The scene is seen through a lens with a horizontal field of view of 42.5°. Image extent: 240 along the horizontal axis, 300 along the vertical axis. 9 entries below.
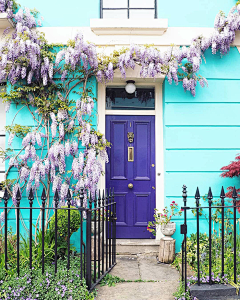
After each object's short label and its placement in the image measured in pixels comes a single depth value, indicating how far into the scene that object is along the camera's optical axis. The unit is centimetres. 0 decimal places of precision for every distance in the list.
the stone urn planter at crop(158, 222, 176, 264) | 444
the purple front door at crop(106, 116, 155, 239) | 523
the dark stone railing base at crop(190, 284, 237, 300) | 300
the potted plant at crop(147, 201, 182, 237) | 468
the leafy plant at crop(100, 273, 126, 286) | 357
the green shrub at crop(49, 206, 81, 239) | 386
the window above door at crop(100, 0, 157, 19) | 530
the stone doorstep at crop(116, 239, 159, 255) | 483
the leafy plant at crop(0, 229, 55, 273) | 359
